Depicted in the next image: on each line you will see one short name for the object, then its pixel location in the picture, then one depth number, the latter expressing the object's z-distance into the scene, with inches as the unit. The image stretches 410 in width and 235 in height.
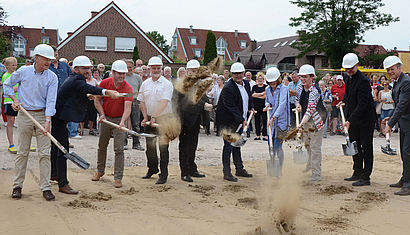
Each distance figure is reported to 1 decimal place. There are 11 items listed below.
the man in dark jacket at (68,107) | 265.4
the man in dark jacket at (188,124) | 318.3
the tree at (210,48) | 1196.1
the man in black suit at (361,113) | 314.5
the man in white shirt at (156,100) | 301.7
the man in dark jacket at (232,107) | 322.3
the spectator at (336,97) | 584.1
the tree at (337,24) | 1754.9
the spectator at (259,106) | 523.8
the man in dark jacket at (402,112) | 290.4
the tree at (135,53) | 1429.3
